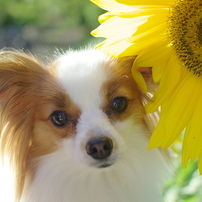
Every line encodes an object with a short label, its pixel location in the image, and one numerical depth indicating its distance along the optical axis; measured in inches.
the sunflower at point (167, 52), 19.4
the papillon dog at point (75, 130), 22.9
